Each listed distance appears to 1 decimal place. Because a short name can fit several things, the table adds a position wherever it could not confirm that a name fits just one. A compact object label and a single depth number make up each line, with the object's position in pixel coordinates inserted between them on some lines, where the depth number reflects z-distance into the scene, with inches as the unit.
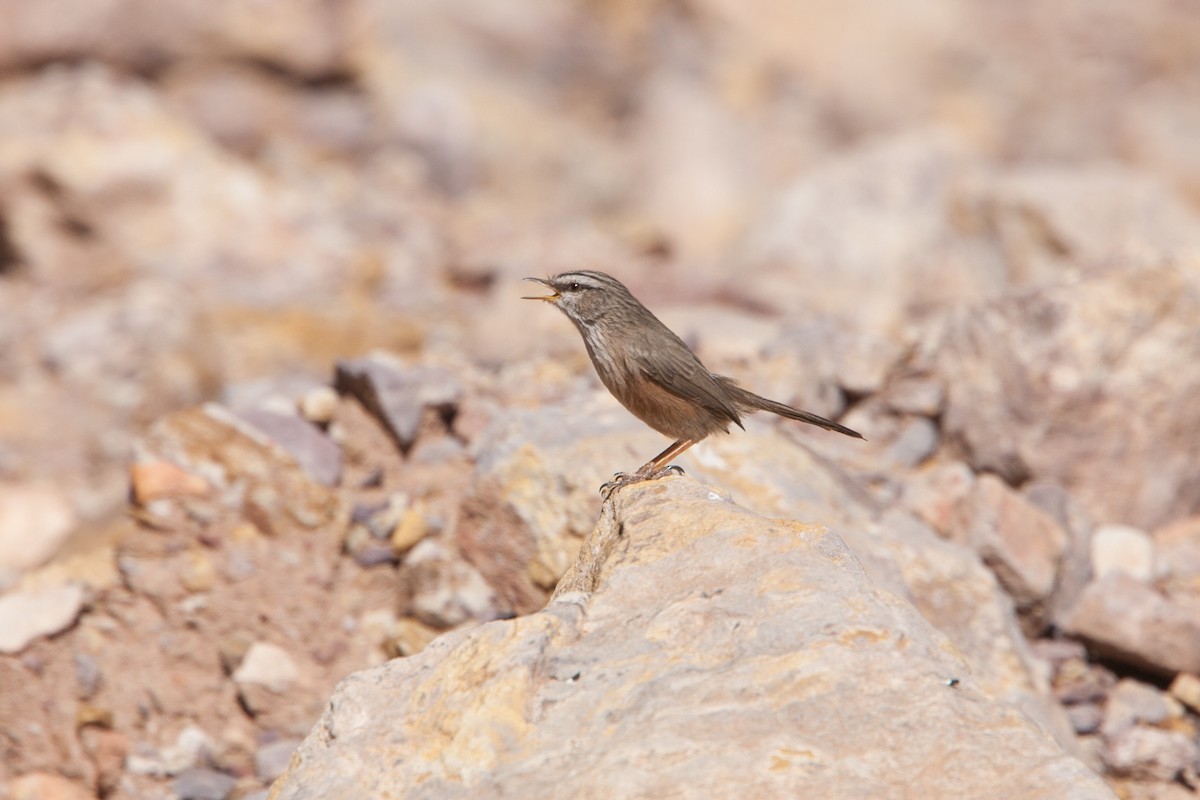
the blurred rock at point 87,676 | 433.1
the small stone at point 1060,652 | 473.7
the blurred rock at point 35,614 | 434.6
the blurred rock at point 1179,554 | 499.5
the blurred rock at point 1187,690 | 448.4
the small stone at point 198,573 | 463.2
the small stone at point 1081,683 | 458.3
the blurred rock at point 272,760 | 417.7
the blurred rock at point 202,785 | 410.0
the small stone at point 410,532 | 476.4
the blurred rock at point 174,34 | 1009.5
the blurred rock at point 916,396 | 563.8
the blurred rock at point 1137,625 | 454.6
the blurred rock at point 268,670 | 442.9
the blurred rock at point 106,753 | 418.0
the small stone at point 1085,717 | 446.0
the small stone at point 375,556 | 479.8
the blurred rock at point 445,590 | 446.0
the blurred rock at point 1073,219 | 764.6
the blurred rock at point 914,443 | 557.3
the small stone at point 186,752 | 424.2
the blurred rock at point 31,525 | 573.0
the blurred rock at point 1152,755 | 424.5
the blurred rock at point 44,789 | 405.1
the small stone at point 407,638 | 447.2
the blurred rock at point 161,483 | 482.6
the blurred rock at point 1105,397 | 528.1
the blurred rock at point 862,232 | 852.6
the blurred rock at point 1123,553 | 502.0
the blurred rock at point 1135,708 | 444.5
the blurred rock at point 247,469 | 489.4
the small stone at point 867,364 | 576.1
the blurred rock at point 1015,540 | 478.6
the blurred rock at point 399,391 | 518.6
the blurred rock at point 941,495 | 502.0
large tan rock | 242.2
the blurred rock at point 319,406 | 531.2
